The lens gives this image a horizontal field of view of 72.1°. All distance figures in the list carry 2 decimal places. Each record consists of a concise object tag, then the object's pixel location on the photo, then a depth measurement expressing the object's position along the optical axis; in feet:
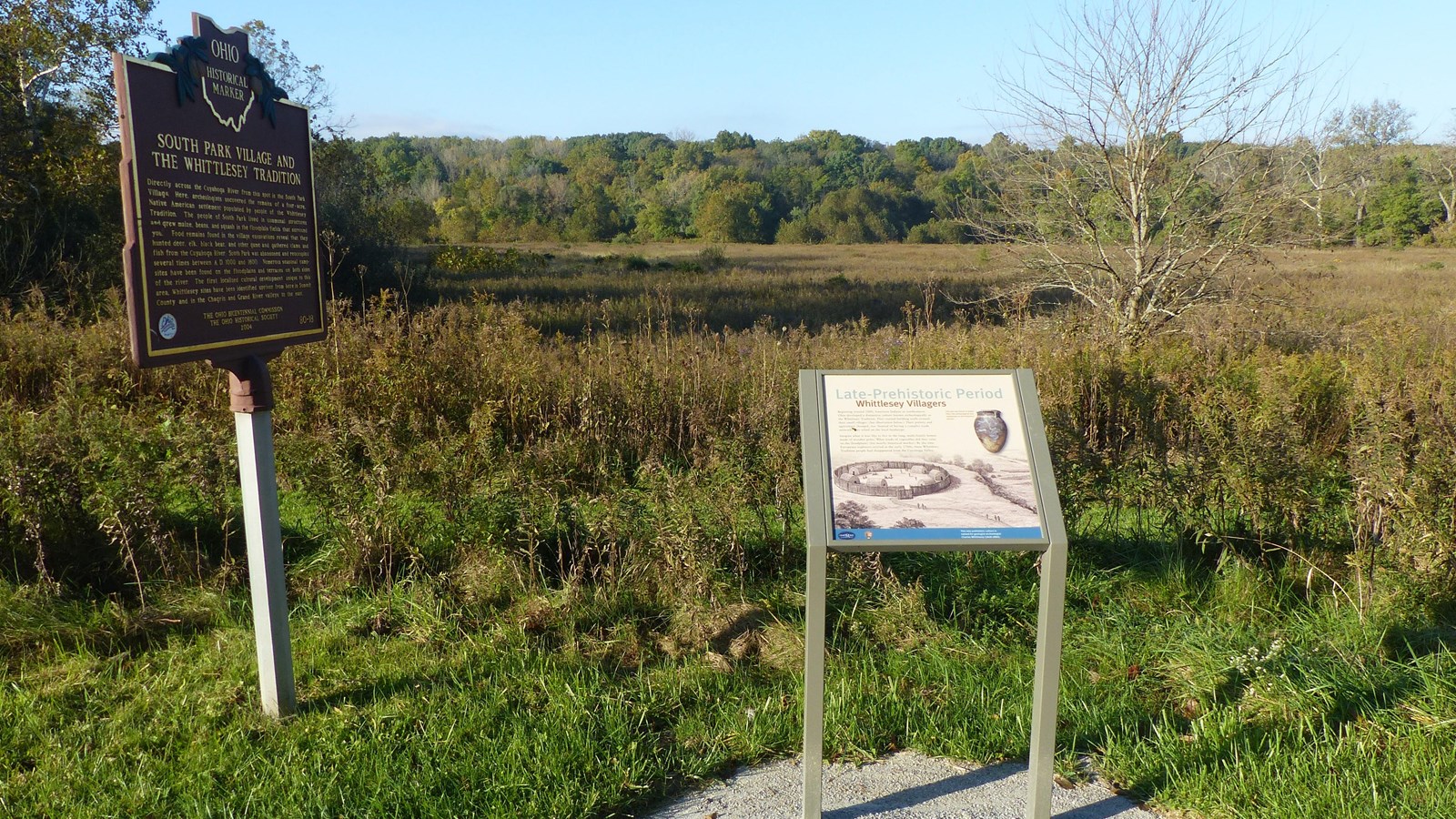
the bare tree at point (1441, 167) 203.92
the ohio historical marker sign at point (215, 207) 9.49
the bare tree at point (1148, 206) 35.37
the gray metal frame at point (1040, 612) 9.37
